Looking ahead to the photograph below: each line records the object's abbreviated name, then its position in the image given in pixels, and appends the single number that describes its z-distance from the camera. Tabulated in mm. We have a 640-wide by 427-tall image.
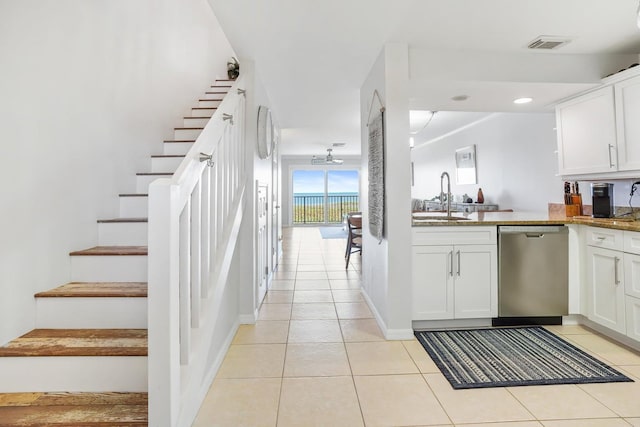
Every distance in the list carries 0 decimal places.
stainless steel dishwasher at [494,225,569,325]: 2756
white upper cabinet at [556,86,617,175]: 2773
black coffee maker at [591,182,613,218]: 2889
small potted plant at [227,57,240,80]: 5016
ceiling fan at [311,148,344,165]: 10141
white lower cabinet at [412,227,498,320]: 2719
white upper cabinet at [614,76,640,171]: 2568
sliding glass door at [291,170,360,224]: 11469
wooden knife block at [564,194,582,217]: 3123
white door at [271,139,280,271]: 4438
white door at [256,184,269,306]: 3232
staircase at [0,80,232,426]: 1463
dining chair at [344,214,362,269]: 5254
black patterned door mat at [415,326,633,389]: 1987
